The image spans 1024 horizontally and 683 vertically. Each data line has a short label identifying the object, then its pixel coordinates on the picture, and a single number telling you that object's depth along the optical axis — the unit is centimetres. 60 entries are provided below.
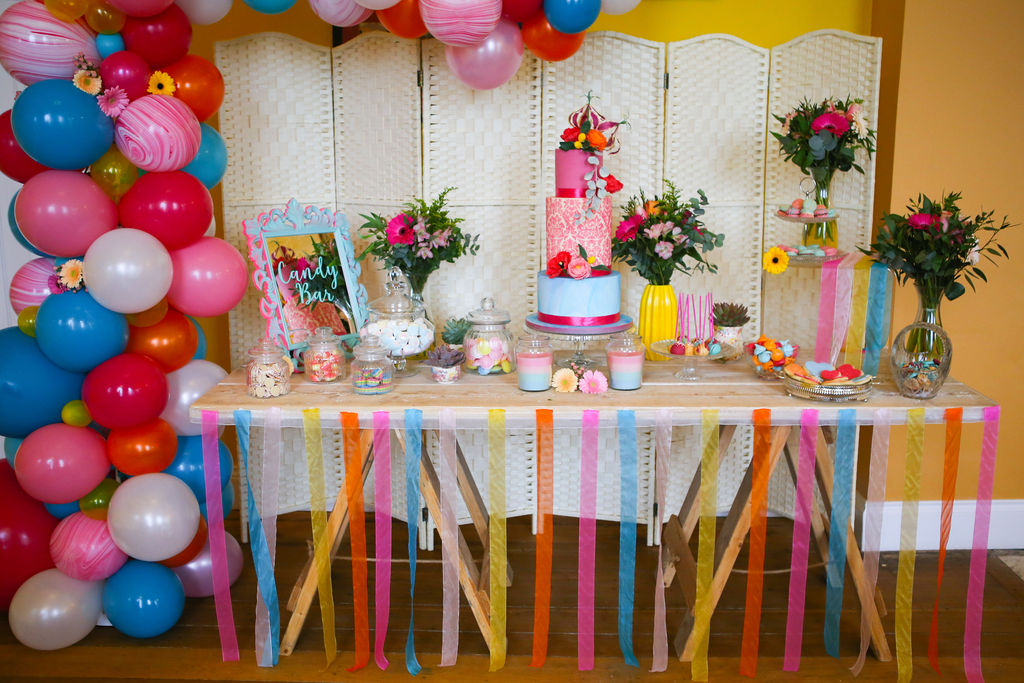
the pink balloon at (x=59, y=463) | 262
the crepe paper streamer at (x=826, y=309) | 271
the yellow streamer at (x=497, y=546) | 255
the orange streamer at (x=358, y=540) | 256
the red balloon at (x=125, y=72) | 257
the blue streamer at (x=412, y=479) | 250
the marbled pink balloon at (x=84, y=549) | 271
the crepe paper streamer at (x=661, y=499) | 250
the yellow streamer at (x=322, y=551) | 263
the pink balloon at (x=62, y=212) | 250
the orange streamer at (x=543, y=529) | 255
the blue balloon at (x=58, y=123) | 245
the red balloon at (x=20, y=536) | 278
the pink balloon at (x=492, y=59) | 290
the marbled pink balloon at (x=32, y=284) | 270
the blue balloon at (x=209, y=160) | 280
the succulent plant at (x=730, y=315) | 278
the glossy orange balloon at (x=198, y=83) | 271
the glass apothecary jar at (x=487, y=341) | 282
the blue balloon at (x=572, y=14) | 270
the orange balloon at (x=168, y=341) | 275
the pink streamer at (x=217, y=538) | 255
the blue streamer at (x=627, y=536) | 258
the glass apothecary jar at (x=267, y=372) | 260
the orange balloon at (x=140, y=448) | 268
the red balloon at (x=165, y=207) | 260
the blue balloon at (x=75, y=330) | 254
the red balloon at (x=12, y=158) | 262
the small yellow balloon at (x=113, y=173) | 266
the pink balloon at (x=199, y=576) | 298
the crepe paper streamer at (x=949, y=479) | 251
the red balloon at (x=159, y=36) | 262
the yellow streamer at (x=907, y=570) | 258
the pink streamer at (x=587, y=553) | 259
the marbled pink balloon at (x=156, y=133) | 253
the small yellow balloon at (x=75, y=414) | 268
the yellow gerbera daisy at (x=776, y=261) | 277
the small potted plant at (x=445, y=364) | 275
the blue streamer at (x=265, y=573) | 263
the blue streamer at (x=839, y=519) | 254
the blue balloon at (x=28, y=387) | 260
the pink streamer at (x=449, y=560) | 263
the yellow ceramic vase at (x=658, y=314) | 291
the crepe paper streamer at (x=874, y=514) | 254
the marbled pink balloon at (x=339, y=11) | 282
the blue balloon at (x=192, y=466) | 287
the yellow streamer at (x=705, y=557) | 261
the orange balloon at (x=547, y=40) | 290
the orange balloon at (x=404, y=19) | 281
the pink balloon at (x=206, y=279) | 274
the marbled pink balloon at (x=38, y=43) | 248
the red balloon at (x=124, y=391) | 257
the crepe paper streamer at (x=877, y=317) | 266
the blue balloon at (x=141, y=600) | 275
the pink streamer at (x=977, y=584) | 258
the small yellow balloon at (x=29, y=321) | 270
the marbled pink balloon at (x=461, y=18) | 265
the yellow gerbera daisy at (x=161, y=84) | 263
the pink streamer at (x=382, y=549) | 264
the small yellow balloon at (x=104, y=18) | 253
